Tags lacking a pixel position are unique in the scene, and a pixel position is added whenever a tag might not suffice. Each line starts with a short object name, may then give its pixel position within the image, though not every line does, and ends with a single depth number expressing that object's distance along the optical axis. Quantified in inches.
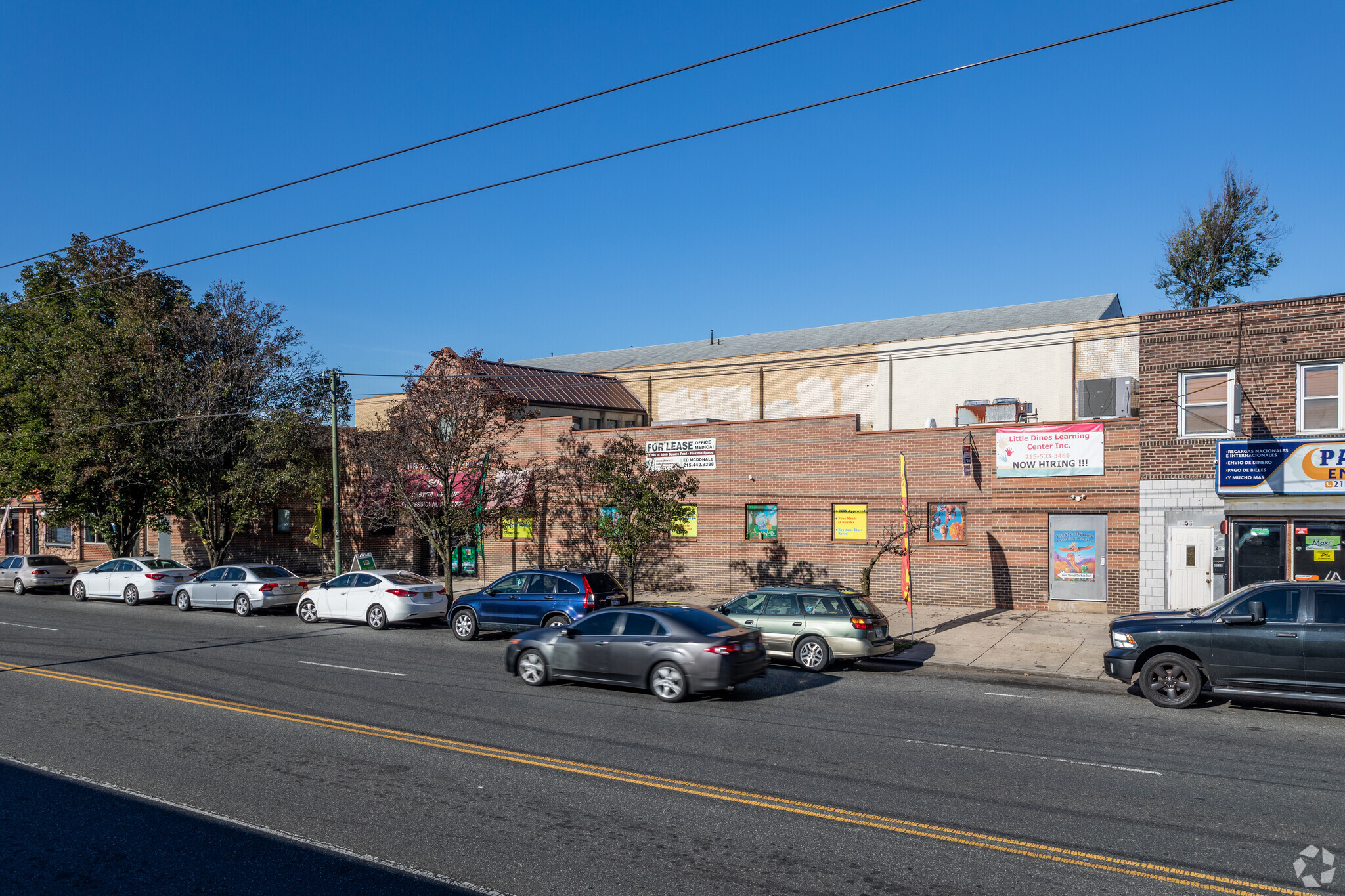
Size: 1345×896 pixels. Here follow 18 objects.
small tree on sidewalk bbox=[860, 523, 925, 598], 944.3
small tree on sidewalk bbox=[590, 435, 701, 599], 918.4
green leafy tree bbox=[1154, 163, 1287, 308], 1672.0
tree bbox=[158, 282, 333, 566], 1203.9
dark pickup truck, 470.0
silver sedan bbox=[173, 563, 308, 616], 994.1
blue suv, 735.7
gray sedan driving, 503.8
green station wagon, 625.6
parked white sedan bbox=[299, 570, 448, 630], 861.8
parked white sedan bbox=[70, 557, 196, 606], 1118.4
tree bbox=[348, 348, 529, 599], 954.1
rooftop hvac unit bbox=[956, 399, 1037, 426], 1070.4
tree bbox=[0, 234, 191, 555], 1175.0
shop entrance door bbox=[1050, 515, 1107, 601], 864.3
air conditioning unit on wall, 956.0
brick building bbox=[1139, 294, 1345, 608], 747.4
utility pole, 1086.2
